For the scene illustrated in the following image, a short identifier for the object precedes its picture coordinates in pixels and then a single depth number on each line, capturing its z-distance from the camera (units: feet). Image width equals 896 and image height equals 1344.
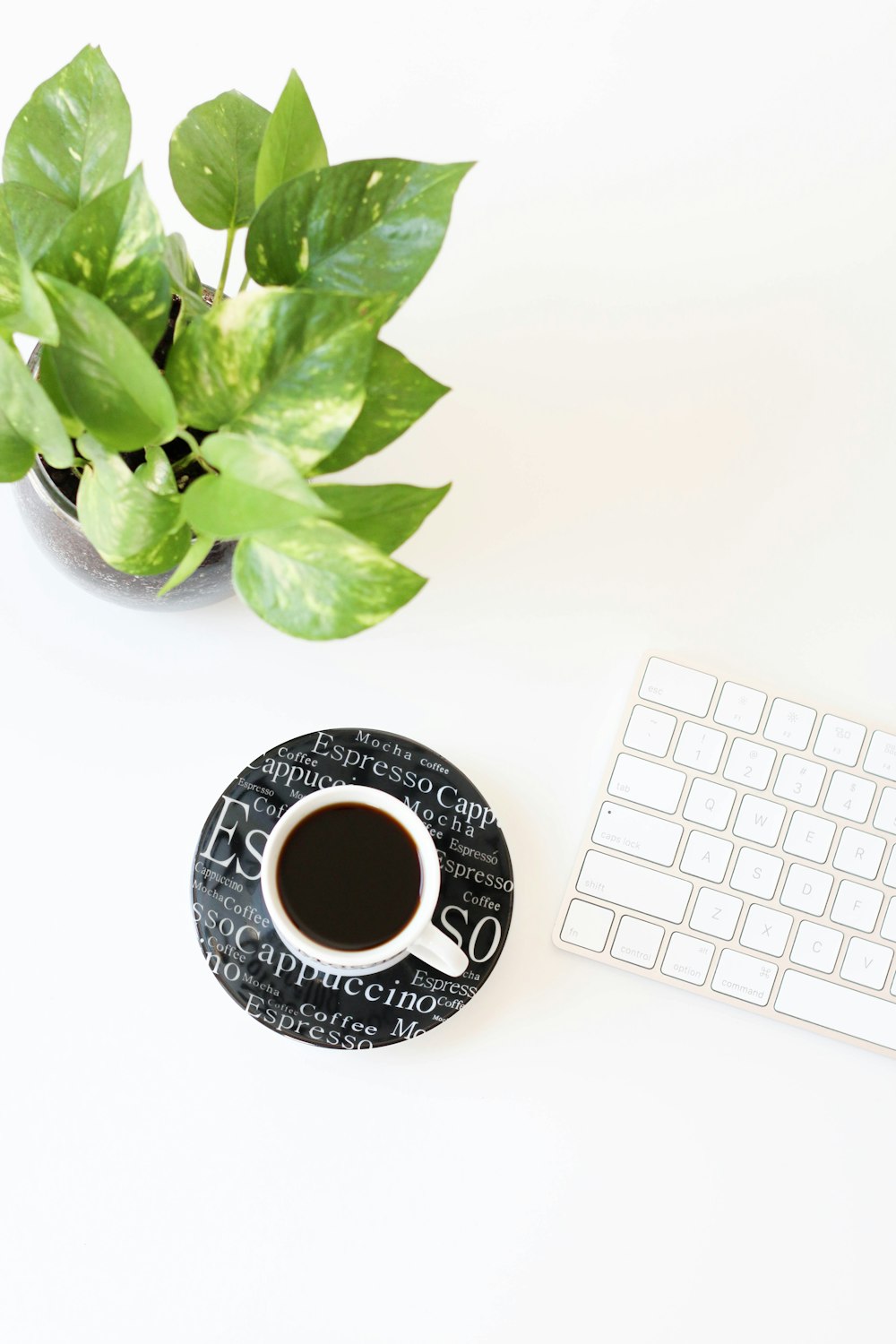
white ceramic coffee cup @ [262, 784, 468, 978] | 2.10
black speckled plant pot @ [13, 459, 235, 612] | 1.89
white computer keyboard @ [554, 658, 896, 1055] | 2.45
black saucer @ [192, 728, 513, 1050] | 2.27
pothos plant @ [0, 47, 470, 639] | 1.35
